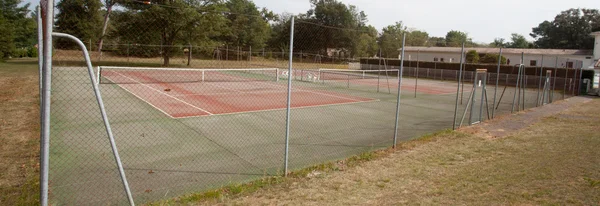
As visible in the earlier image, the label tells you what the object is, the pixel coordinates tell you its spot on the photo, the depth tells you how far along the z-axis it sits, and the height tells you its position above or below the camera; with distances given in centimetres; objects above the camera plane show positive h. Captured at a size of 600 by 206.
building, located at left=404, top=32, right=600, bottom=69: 4138 +303
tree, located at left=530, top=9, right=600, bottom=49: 6371 +914
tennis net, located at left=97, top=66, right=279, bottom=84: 2311 -88
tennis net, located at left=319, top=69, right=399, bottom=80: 3088 -44
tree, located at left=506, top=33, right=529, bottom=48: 8326 +829
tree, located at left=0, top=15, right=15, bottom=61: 3234 +144
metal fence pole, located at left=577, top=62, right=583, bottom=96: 2684 -29
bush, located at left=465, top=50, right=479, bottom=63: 4516 +245
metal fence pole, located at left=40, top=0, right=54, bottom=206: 334 -36
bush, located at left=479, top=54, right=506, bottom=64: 4503 +219
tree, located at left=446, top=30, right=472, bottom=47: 11104 +1291
